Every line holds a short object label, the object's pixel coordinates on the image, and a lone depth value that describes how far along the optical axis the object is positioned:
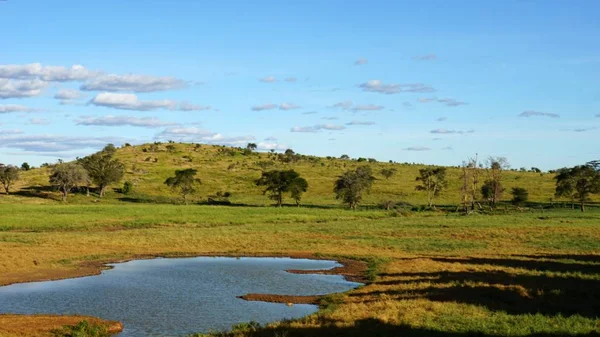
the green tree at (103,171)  119.31
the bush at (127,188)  121.81
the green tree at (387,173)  149.75
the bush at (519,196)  113.92
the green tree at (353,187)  104.31
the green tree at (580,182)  104.88
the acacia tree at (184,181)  114.75
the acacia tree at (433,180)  122.12
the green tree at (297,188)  107.37
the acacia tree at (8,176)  117.75
